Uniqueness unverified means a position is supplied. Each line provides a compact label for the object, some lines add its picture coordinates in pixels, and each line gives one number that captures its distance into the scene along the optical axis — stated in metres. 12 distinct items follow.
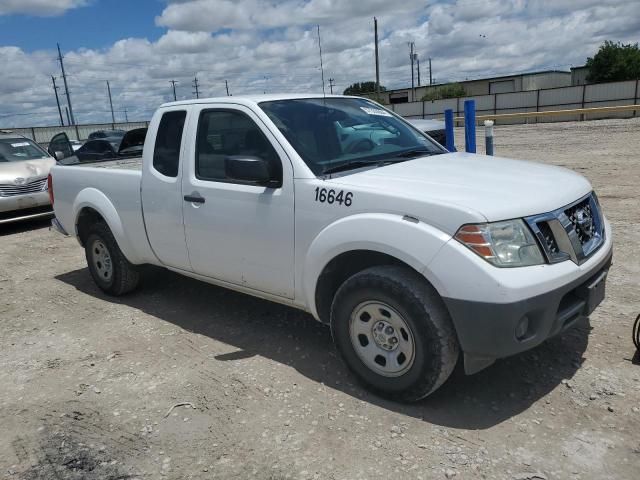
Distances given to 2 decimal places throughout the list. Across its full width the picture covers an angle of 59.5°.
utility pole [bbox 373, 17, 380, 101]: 33.61
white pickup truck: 2.88
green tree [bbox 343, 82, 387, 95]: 66.62
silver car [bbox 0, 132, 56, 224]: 9.52
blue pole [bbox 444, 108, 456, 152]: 9.70
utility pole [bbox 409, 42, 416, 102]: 65.25
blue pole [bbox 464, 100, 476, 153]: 8.47
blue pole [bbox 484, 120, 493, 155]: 7.91
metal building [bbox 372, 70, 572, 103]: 62.31
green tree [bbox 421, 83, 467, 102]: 60.99
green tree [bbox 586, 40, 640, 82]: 58.78
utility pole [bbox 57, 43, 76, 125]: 72.25
